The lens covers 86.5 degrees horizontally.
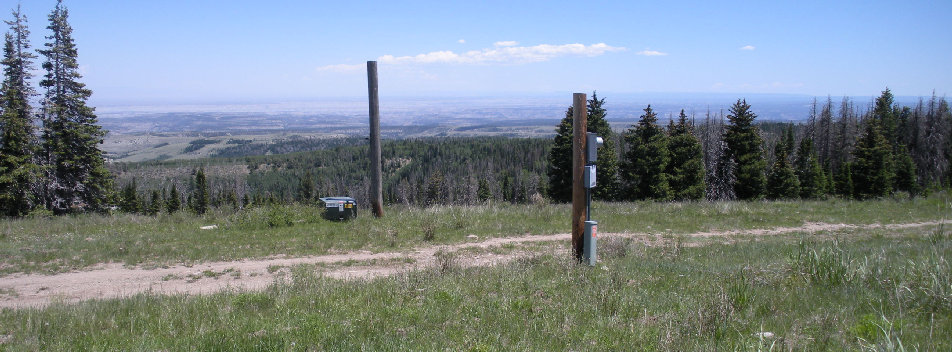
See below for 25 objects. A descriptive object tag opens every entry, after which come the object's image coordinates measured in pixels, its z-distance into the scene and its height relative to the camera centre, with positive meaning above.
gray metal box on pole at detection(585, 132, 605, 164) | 7.48 -0.41
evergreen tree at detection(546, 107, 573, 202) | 40.34 -3.83
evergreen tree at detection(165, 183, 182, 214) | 76.43 -11.89
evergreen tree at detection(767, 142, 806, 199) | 51.75 -6.74
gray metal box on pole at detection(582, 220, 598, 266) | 7.68 -1.88
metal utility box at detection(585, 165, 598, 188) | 7.58 -0.88
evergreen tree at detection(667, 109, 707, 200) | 43.19 -4.30
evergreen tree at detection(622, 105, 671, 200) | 42.00 -3.56
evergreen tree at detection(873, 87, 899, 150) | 68.56 -0.36
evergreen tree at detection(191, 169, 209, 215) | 78.26 -10.78
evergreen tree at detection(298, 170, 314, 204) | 99.12 -12.76
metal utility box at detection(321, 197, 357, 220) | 13.97 -2.41
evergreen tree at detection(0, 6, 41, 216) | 21.56 -1.23
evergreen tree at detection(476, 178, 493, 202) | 80.44 -11.52
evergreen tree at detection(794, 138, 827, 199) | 57.84 -7.19
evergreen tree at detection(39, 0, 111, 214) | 25.50 -0.42
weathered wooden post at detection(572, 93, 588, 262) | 7.81 -0.72
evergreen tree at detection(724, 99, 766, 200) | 43.94 -3.31
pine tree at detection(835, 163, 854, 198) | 57.00 -7.63
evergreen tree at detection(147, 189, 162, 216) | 72.59 -11.94
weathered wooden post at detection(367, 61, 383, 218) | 14.58 -0.73
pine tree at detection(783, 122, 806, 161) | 74.94 -3.46
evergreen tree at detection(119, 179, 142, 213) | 65.58 -10.31
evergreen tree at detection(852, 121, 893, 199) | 49.75 -4.91
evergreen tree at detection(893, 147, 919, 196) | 57.66 -6.91
